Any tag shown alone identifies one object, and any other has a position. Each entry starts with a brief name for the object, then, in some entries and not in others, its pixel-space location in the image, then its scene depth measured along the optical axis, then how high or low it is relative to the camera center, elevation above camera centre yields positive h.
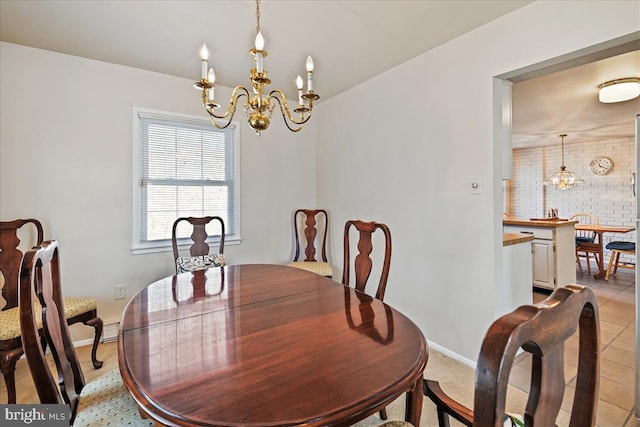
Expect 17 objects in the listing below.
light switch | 2.25 +0.21
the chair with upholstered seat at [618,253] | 4.50 -0.63
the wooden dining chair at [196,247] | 2.71 -0.29
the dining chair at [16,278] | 2.20 -0.45
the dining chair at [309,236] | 3.66 -0.25
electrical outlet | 2.81 -0.68
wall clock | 5.86 +0.92
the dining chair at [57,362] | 0.93 -0.50
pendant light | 5.75 +0.64
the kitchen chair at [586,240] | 4.90 -0.43
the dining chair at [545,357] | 0.44 -0.24
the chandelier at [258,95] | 1.50 +0.64
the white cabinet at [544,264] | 3.70 -0.61
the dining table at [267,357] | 0.78 -0.46
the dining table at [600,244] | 4.84 -0.50
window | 2.93 +0.43
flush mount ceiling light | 2.95 +1.21
